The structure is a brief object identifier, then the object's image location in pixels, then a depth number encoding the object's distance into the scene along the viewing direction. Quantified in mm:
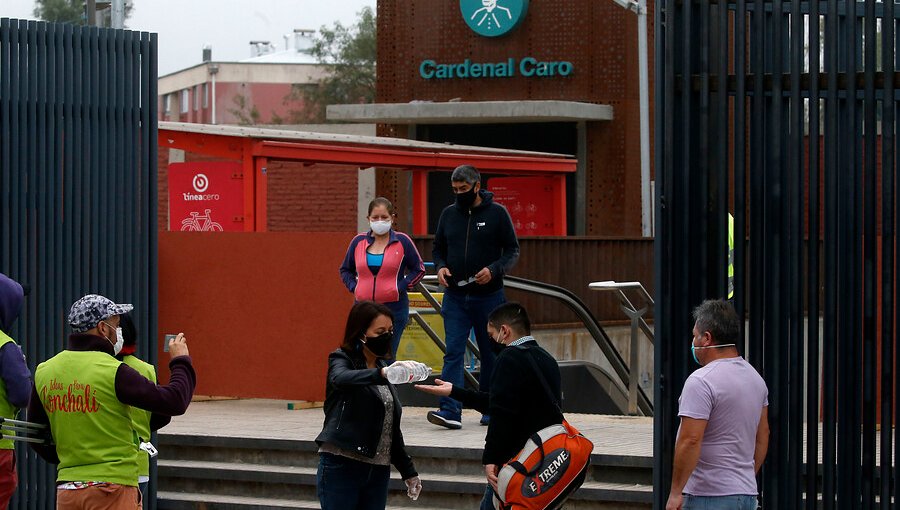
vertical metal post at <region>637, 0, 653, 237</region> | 28688
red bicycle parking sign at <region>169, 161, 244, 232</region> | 22375
